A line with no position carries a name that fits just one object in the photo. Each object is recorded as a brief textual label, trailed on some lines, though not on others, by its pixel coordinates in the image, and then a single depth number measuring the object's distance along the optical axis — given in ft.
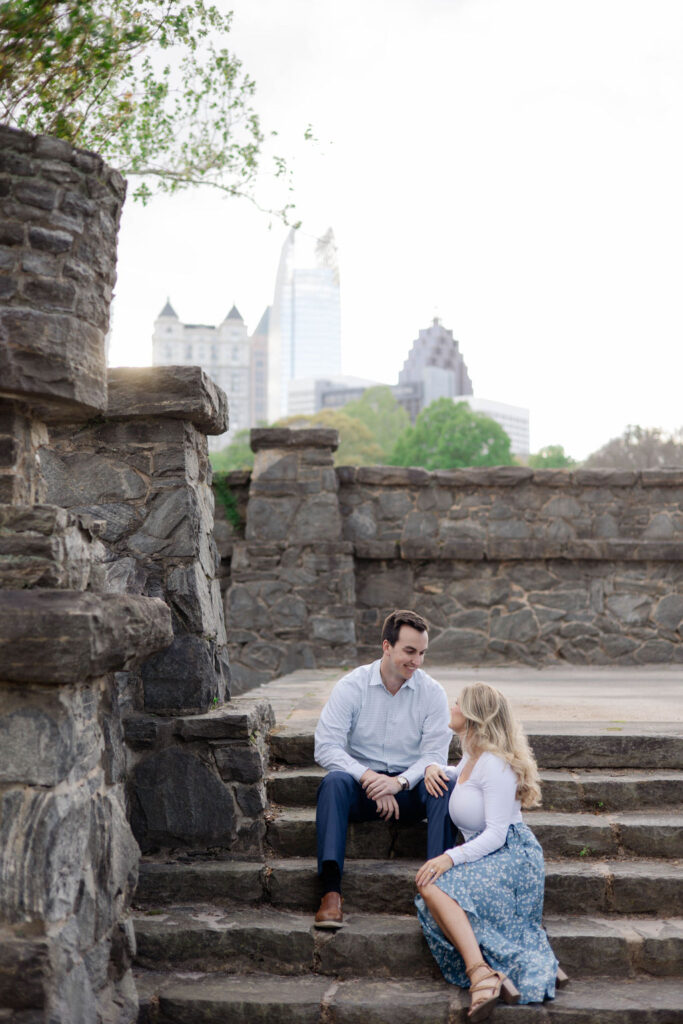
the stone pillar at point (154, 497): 12.87
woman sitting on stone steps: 10.10
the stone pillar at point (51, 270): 9.39
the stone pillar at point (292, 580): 26.61
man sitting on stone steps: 12.21
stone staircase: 10.21
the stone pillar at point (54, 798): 8.34
